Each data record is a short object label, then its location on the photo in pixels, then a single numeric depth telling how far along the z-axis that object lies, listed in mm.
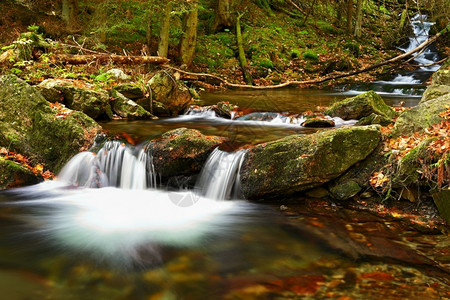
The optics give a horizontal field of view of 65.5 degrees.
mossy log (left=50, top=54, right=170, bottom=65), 10047
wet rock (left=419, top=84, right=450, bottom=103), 5941
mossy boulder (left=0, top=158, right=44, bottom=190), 5691
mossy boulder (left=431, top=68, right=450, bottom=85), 6375
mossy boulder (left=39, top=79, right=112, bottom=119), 7781
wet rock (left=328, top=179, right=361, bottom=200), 5020
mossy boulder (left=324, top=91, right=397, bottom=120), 8242
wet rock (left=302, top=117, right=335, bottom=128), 7998
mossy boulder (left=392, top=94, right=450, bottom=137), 4938
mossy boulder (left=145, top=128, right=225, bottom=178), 6086
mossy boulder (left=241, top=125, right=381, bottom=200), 5137
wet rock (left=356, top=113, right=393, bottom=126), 6995
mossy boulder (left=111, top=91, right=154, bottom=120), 8631
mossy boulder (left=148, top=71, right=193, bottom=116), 9391
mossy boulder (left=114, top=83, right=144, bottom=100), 9047
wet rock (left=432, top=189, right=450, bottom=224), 4121
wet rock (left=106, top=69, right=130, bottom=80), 9430
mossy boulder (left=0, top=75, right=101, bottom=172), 6457
